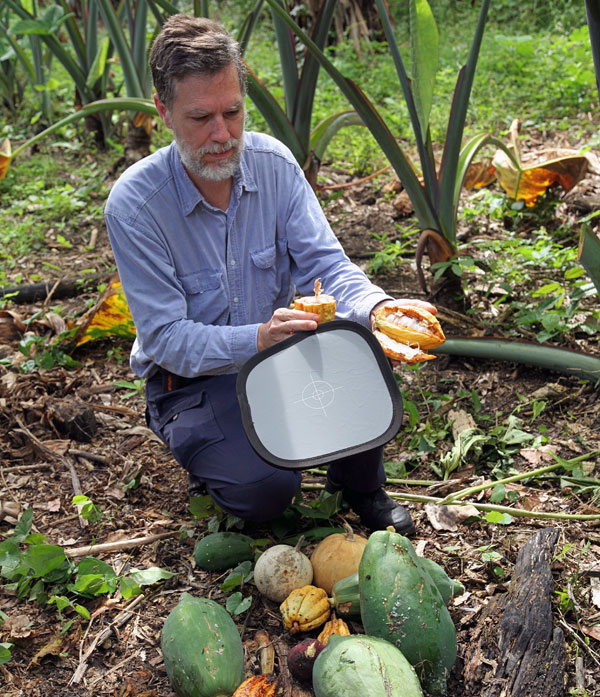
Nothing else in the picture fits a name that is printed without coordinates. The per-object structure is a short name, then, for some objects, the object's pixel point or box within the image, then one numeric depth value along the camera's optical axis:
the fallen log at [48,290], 3.81
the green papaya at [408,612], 1.55
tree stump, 1.57
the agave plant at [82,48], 4.94
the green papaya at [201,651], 1.54
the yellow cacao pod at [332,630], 1.69
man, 2.06
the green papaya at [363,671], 1.38
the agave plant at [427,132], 2.62
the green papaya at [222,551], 2.01
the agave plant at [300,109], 3.31
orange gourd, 1.85
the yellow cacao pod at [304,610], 1.75
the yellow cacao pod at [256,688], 1.53
